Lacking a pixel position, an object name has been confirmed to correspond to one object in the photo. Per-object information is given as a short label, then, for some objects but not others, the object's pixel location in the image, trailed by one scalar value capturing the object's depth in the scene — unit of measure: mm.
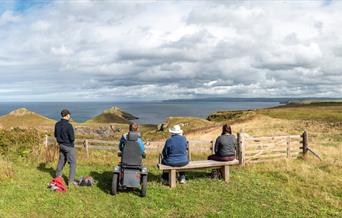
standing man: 10562
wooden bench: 10836
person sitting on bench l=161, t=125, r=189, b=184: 10656
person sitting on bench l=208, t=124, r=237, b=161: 11570
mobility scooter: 9711
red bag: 10148
